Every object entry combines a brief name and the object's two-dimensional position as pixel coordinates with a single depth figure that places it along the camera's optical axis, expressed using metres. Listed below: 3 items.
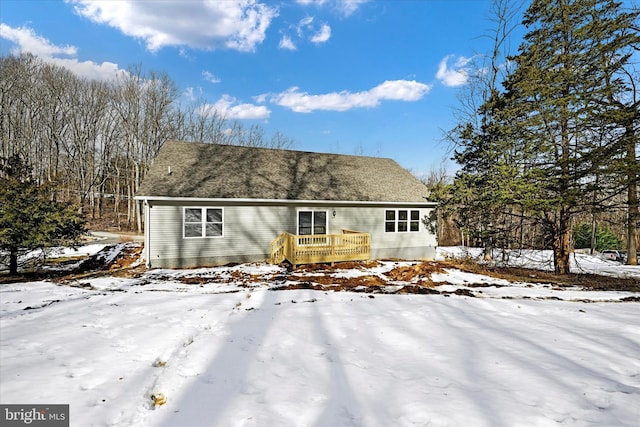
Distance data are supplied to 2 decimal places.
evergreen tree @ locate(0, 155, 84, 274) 9.05
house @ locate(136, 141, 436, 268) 11.20
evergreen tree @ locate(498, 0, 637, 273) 9.90
